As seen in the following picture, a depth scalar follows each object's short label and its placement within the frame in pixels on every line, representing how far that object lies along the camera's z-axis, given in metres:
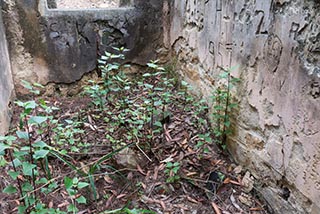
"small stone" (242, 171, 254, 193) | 1.80
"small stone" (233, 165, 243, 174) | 1.92
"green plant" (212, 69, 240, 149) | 1.95
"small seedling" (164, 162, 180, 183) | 1.85
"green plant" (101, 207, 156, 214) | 1.36
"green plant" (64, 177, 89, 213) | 1.20
